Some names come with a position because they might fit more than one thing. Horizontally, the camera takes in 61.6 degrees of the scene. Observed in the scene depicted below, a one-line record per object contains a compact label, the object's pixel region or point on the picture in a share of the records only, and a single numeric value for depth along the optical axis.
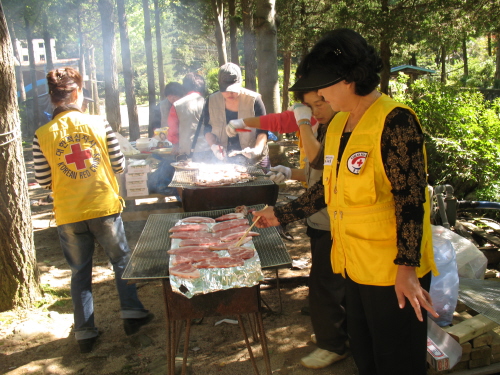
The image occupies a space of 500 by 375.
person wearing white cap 4.68
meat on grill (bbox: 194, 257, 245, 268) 2.49
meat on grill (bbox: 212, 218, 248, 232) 3.15
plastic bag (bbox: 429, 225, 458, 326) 2.99
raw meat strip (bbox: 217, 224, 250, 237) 3.04
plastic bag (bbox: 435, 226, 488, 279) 3.58
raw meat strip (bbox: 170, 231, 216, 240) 3.02
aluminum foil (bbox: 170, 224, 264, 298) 2.33
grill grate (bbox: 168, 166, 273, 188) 4.05
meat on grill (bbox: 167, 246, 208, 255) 2.70
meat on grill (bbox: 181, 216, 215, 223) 3.30
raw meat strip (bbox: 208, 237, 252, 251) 2.83
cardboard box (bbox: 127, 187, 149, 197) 5.39
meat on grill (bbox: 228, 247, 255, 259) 2.61
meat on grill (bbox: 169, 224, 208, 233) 3.10
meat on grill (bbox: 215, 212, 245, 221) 3.32
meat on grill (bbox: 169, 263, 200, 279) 2.36
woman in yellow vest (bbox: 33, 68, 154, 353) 3.16
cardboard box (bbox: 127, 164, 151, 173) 5.25
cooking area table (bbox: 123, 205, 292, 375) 2.49
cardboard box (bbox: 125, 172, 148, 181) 5.28
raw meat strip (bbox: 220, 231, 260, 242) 2.95
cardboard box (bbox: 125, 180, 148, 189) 5.34
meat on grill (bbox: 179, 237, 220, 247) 2.88
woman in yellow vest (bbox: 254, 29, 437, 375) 1.72
